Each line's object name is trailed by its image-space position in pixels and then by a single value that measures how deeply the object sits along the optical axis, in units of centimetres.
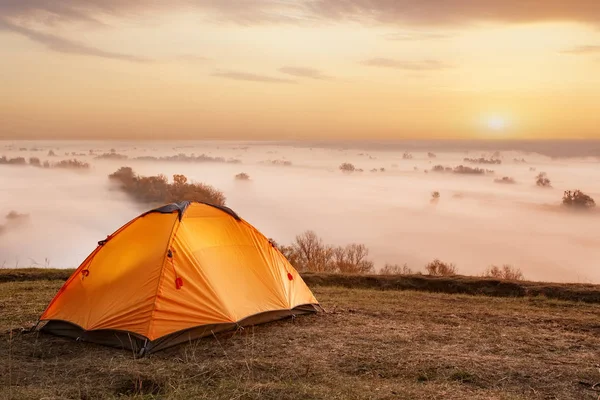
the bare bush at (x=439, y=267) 2942
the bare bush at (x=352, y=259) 3101
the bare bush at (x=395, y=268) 2362
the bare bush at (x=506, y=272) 2695
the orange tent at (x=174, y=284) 1073
